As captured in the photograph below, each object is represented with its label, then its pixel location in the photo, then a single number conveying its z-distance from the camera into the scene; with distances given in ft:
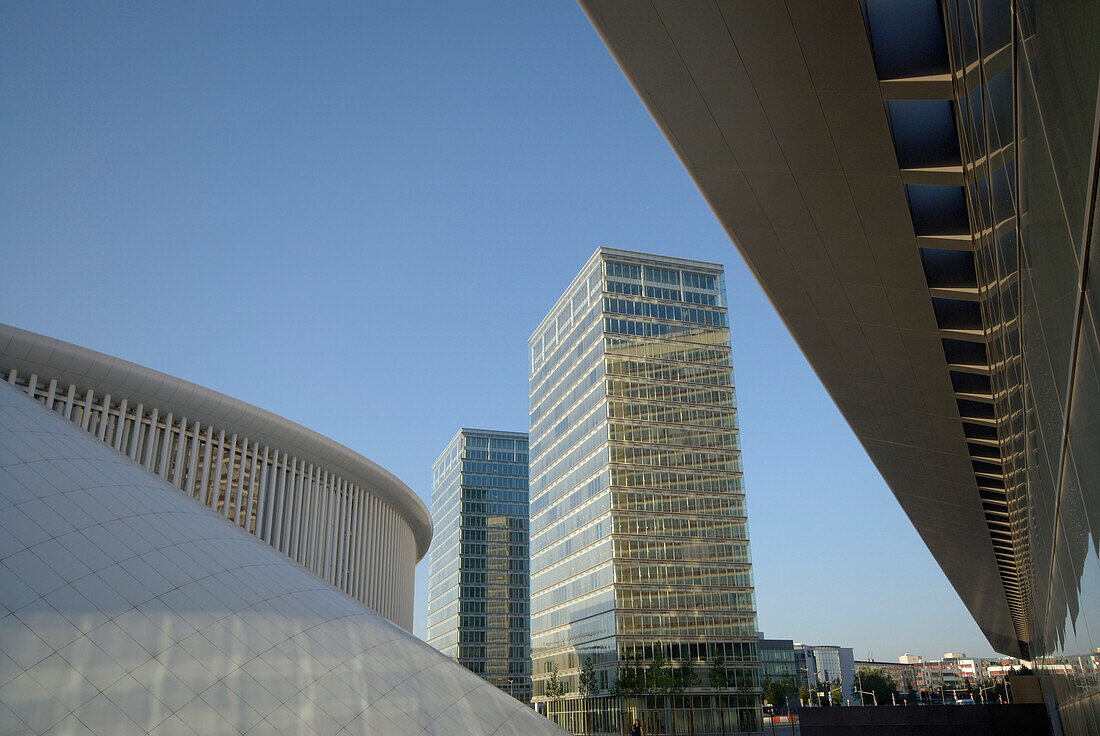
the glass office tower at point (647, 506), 241.35
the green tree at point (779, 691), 261.34
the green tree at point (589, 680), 234.89
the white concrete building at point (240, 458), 79.66
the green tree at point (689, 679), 220.23
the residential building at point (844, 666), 564.84
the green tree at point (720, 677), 228.22
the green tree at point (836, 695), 404.92
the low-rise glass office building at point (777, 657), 349.61
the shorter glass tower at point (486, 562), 416.46
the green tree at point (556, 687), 271.80
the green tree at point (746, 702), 236.02
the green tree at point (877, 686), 407.89
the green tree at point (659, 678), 205.73
